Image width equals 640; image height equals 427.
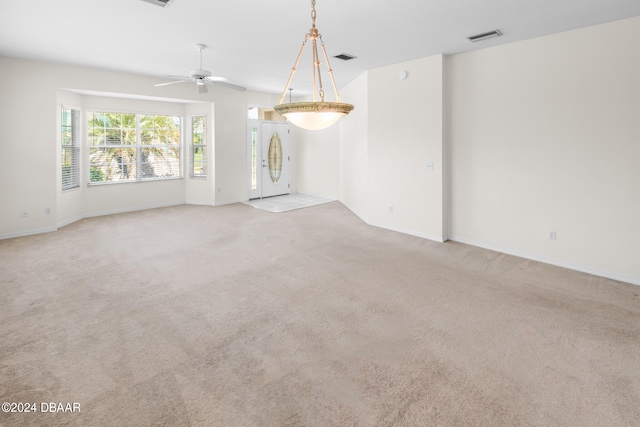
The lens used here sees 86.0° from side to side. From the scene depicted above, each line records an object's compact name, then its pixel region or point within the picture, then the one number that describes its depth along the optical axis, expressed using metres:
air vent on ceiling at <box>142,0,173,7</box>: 3.03
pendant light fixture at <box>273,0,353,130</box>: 2.31
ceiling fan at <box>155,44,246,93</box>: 4.49
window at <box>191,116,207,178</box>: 7.76
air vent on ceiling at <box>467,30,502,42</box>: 3.87
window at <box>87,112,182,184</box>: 6.72
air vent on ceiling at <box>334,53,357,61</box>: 4.83
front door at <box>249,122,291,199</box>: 8.59
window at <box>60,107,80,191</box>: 5.98
